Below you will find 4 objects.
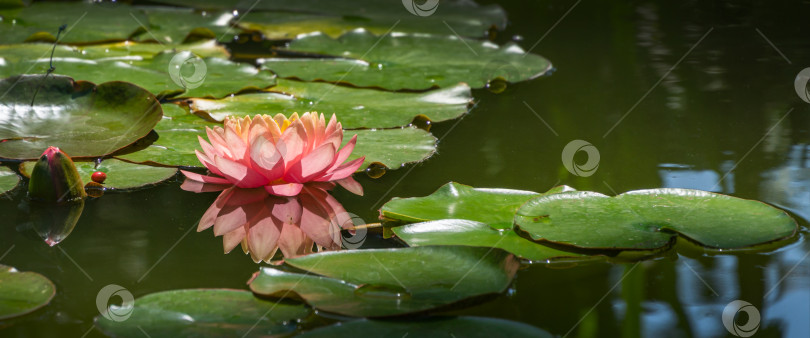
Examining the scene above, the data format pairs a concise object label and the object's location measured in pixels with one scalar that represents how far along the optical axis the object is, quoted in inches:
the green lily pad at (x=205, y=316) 96.4
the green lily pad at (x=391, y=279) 97.2
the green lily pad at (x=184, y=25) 121.9
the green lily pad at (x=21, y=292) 97.3
